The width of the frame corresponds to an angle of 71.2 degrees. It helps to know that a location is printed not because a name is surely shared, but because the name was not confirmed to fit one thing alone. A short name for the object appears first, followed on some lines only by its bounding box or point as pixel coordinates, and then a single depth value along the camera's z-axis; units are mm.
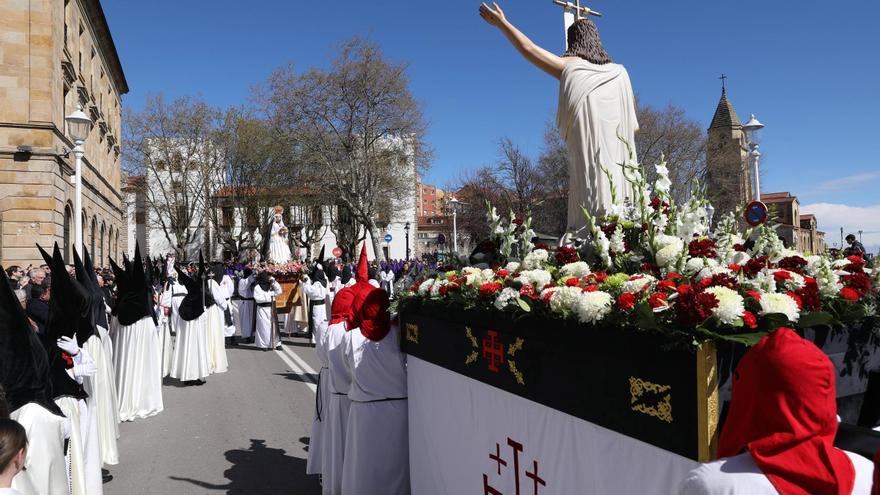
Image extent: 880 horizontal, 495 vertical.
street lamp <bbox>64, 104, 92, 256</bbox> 10727
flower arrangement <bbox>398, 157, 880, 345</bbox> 2230
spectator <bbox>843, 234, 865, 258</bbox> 11334
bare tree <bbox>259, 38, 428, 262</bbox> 32156
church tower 34875
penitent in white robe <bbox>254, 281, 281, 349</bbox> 14805
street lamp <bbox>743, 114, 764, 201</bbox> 17109
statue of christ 4750
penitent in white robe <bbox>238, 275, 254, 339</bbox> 16391
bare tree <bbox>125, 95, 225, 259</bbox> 43844
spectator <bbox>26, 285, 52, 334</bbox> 5223
